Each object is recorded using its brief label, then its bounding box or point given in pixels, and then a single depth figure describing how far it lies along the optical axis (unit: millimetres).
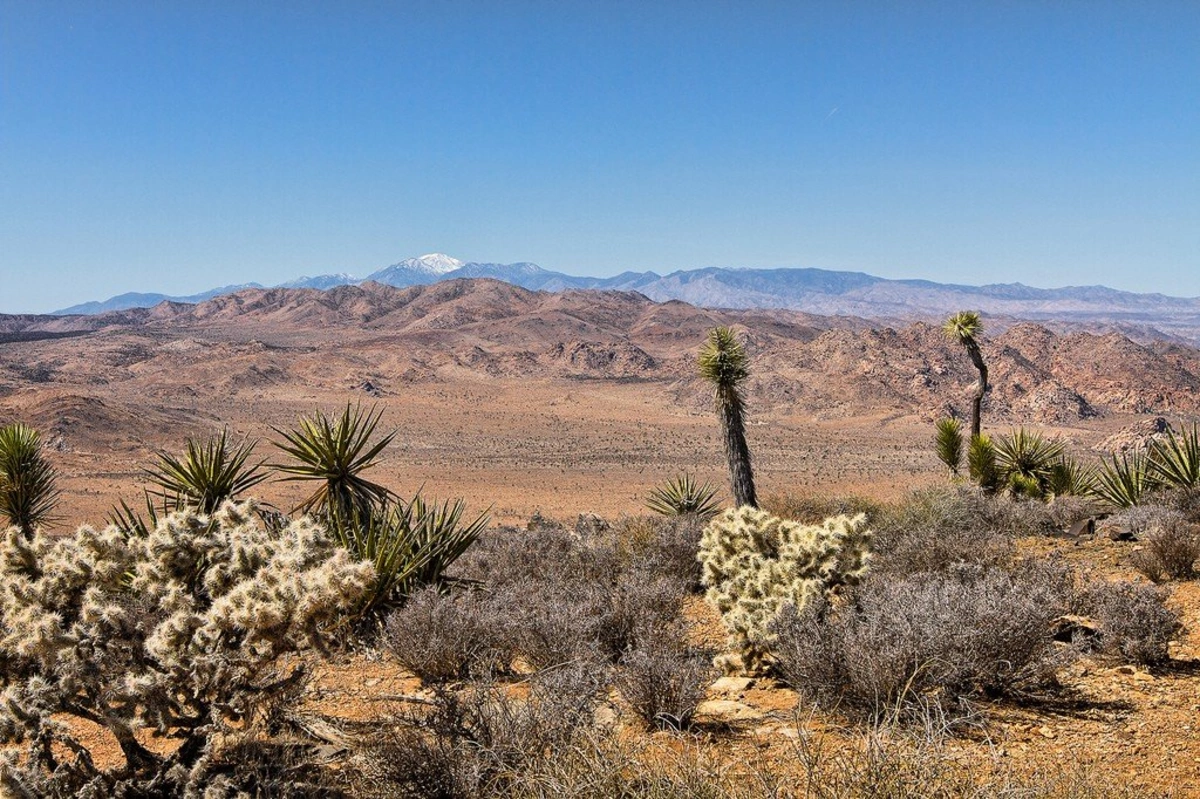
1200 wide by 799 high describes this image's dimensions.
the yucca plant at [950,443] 17000
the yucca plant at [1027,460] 16641
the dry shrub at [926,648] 4500
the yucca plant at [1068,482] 16016
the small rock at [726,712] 4906
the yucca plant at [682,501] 16797
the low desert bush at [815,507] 15180
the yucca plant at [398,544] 7309
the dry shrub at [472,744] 3680
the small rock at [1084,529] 11125
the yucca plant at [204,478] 8516
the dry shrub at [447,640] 5922
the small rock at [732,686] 5613
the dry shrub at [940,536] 7918
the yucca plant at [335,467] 8438
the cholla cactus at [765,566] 6078
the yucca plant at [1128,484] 13438
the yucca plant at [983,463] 15930
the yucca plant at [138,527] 7677
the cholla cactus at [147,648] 3729
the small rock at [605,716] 4545
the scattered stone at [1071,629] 5914
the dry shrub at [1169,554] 7973
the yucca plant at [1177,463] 12805
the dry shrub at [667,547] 9719
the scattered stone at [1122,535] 10297
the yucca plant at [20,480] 9961
